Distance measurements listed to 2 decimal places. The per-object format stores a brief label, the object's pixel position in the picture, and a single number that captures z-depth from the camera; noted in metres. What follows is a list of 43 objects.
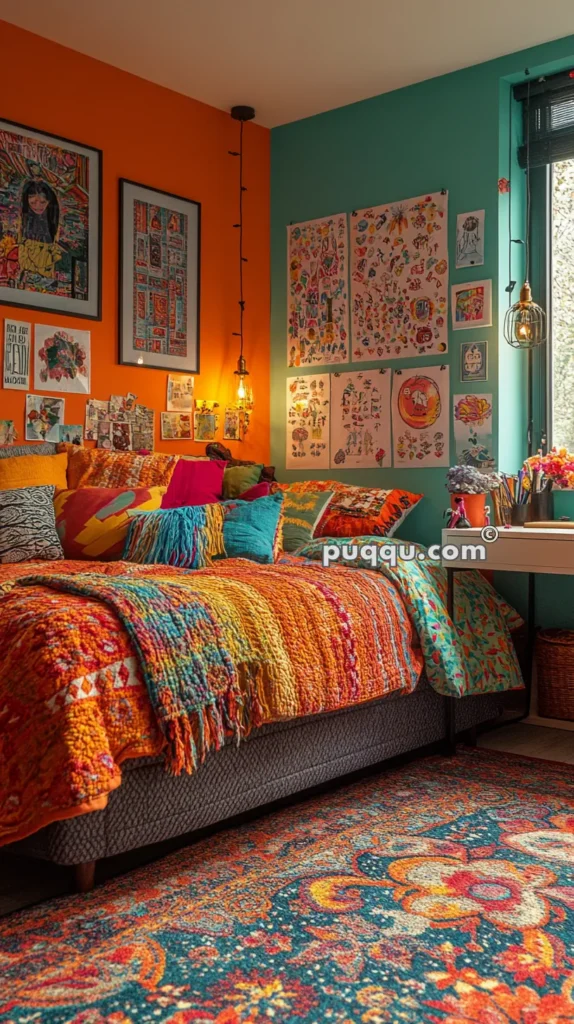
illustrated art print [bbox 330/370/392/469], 4.19
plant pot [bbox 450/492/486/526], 3.48
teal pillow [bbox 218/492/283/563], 3.15
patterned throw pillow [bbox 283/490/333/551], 3.62
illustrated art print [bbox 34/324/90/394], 3.69
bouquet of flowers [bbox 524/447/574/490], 3.54
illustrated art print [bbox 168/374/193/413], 4.20
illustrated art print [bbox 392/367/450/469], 3.99
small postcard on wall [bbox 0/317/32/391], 3.58
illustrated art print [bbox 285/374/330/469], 4.42
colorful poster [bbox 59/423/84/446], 3.77
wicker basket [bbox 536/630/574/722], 3.53
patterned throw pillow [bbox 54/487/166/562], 3.20
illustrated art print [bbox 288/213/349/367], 4.34
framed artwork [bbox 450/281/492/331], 3.85
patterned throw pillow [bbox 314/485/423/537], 3.75
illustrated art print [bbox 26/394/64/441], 3.65
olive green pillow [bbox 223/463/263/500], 3.75
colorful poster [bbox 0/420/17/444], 3.55
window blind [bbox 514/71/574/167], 3.73
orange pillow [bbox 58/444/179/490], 3.57
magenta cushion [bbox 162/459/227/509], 3.57
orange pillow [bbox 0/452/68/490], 3.35
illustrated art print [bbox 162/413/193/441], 4.17
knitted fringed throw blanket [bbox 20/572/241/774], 2.09
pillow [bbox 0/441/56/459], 3.47
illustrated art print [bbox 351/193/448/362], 4.00
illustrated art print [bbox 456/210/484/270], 3.87
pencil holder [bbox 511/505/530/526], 3.62
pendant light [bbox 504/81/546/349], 3.72
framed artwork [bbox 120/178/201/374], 4.00
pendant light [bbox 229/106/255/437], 4.40
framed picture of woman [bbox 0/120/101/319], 3.56
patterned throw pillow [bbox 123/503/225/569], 3.07
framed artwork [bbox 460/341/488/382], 3.85
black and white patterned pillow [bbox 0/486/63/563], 3.10
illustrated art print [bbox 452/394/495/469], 3.84
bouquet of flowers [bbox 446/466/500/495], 3.48
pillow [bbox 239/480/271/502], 3.57
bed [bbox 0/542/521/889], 1.92
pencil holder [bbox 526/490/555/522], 3.62
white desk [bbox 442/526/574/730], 3.06
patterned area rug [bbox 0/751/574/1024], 1.60
